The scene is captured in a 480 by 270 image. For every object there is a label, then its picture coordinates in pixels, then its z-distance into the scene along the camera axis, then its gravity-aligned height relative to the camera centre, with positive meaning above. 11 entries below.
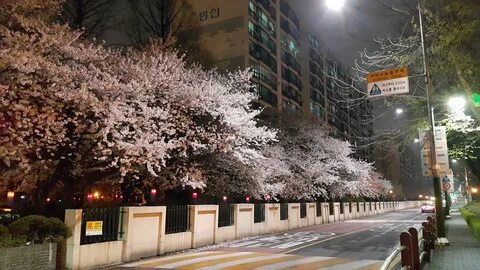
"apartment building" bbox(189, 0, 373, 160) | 53.75 +21.47
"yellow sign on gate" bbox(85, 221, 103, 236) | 12.92 -0.86
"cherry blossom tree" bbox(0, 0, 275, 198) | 13.19 +3.47
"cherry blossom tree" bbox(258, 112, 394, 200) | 36.94 +3.38
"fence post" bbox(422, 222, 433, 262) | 12.61 -1.21
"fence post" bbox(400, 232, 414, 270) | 7.49 -0.89
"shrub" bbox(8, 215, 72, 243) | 11.16 -0.78
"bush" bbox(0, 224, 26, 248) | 10.31 -0.97
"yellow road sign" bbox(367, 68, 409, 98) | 13.69 +3.68
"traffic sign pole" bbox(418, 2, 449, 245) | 16.06 +1.16
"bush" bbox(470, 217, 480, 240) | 16.08 -1.14
